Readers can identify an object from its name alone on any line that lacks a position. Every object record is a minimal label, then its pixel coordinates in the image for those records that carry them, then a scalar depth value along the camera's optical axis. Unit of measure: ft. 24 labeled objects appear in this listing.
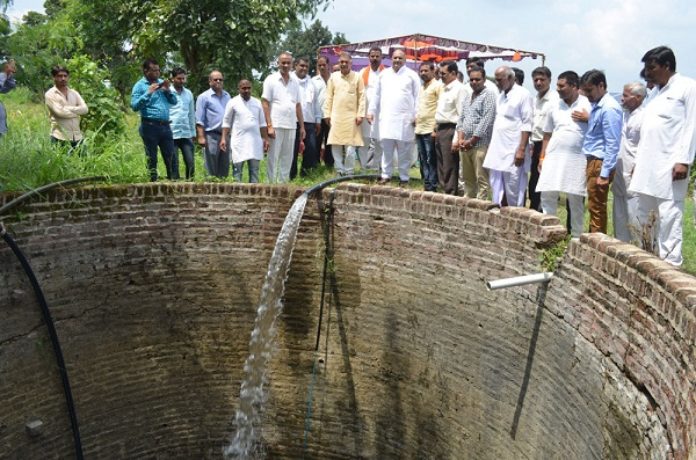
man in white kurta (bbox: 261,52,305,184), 29.30
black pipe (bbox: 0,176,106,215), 20.51
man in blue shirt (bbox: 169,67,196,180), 27.30
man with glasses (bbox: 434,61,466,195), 26.68
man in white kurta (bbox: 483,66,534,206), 23.65
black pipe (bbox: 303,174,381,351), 24.17
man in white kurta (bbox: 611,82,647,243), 21.36
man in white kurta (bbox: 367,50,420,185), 27.89
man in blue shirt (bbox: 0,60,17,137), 25.12
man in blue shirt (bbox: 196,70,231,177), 28.19
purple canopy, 47.83
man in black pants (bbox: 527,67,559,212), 25.86
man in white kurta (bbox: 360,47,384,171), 29.96
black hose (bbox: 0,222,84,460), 20.70
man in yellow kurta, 30.01
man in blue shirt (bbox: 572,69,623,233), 20.02
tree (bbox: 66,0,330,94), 43.34
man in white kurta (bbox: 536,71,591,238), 21.38
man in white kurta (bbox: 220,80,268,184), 27.58
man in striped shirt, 24.27
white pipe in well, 16.71
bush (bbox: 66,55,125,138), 34.42
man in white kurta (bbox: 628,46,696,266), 17.84
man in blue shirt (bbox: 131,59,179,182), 25.73
